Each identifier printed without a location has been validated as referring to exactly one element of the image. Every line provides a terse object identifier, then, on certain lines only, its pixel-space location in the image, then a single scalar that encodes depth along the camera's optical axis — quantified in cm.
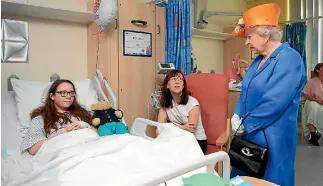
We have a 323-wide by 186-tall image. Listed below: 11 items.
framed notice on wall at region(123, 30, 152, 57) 280
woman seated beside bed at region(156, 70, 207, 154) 256
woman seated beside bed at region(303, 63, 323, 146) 457
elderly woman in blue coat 174
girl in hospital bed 198
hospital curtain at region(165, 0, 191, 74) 315
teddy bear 216
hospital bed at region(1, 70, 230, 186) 129
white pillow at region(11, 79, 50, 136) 219
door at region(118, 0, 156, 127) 279
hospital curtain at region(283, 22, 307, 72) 532
